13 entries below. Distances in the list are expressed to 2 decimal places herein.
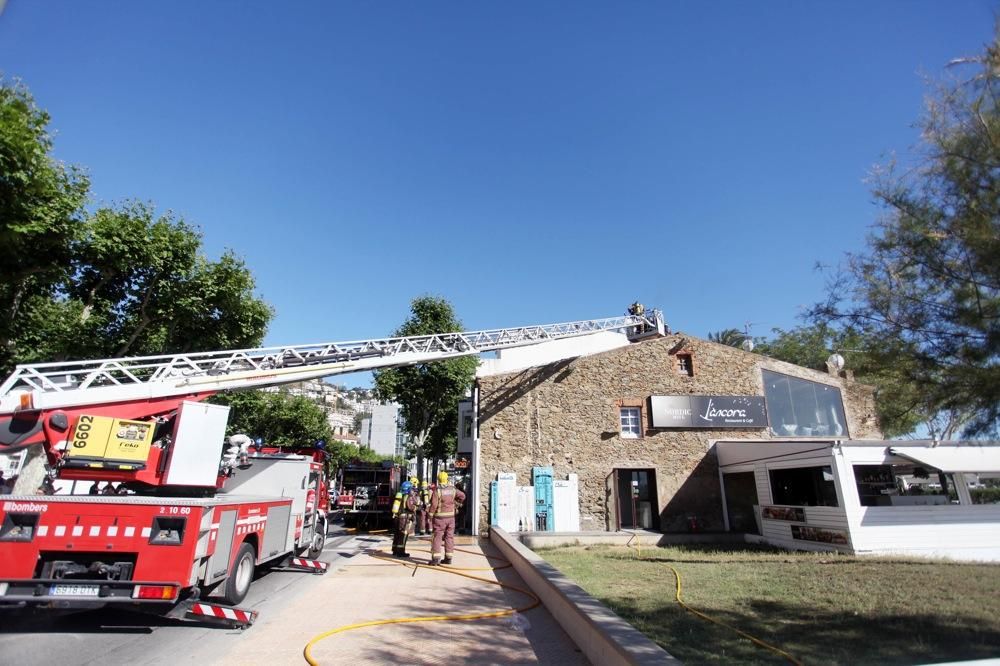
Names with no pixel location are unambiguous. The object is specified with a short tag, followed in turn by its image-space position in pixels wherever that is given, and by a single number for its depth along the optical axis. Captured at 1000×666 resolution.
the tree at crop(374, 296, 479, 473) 27.11
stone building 18.17
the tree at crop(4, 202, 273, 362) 14.10
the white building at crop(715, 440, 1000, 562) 12.09
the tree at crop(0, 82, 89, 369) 10.63
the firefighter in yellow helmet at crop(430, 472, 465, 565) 10.82
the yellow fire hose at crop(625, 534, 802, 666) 4.71
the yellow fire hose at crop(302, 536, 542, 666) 5.03
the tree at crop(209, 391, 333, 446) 36.06
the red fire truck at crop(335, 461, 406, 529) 19.52
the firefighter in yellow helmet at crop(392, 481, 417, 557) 12.05
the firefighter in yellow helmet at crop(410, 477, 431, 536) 17.62
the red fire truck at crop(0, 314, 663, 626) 5.33
